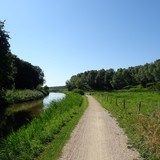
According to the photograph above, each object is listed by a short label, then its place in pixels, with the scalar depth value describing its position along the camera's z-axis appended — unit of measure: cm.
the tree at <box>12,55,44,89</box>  5331
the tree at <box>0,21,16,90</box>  2151
